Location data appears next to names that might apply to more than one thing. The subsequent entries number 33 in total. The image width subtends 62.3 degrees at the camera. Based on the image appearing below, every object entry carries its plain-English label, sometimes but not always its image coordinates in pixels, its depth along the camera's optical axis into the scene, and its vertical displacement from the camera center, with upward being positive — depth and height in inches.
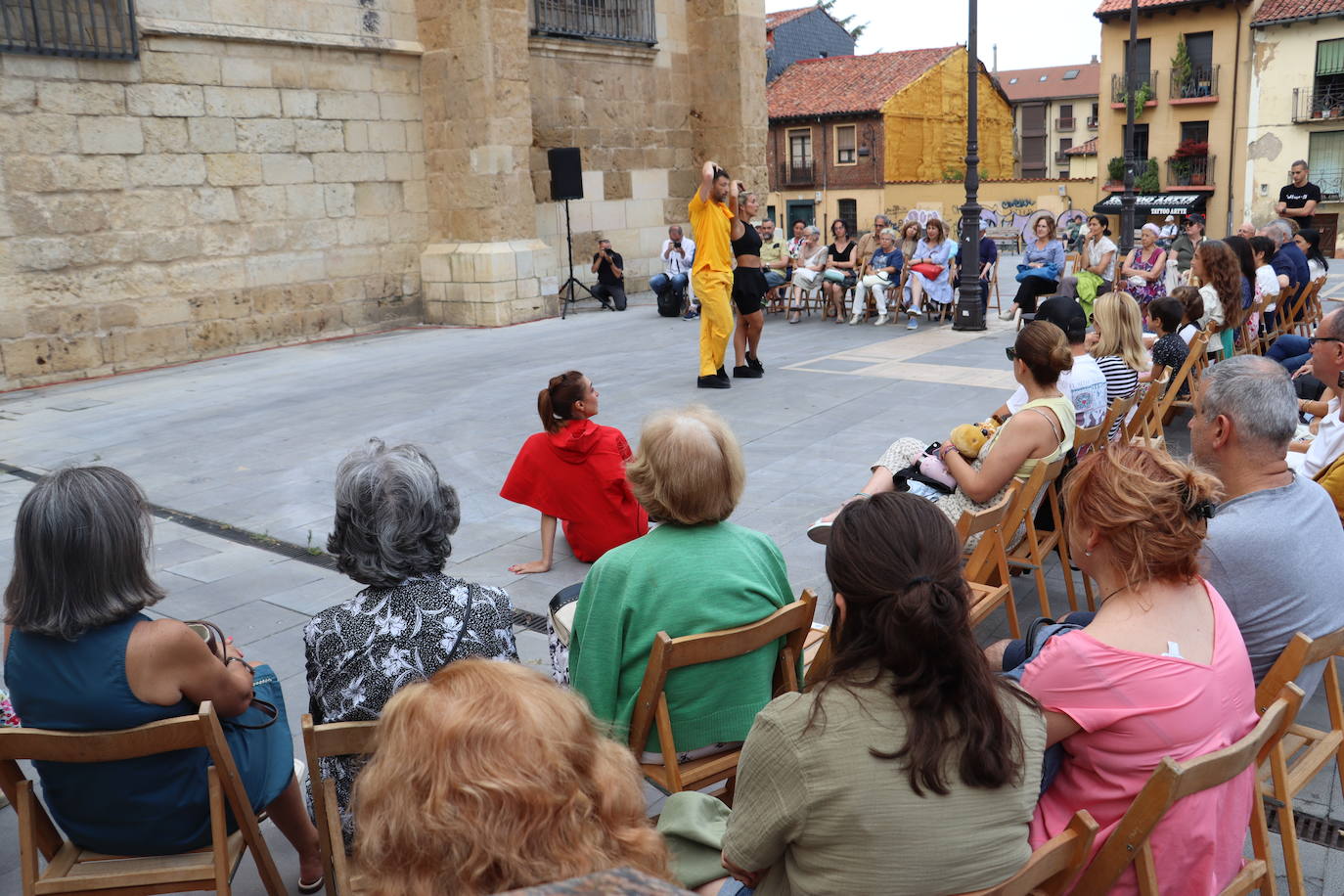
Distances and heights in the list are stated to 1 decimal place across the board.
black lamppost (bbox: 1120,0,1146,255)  580.7 +6.2
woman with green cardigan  97.4 -32.5
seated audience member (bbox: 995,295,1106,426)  175.2 -28.2
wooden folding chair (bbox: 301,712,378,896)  80.7 -41.3
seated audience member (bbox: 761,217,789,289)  491.8 -16.1
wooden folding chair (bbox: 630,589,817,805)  90.0 -37.2
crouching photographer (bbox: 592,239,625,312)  545.0 -21.9
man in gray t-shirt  99.7 -29.6
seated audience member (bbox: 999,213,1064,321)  424.5 -21.0
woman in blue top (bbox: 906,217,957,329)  462.9 -23.0
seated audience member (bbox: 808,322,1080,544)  150.9 -30.2
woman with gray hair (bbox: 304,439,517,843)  91.6 -30.6
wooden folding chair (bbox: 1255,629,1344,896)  87.3 -48.1
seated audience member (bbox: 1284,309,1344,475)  153.9 -29.7
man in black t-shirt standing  495.2 +0.0
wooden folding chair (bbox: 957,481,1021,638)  125.9 -41.2
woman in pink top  76.2 -32.2
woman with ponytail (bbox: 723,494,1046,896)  64.4 -31.2
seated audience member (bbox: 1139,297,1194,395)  231.0 -27.4
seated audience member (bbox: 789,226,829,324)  492.1 -20.1
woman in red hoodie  178.4 -38.9
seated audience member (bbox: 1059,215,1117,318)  391.5 -22.6
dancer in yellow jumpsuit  331.9 -15.5
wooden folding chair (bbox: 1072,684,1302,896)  67.9 -36.0
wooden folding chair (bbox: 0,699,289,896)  79.6 -44.2
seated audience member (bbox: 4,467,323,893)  84.0 -30.7
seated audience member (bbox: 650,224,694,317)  505.0 -16.9
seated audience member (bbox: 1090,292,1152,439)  195.8 -24.0
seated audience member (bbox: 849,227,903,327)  465.1 -23.5
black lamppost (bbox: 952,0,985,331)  432.8 -12.4
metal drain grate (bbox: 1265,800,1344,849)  104.4 -59.1
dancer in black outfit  349.7 -21.3
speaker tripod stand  543.8 -26.2
